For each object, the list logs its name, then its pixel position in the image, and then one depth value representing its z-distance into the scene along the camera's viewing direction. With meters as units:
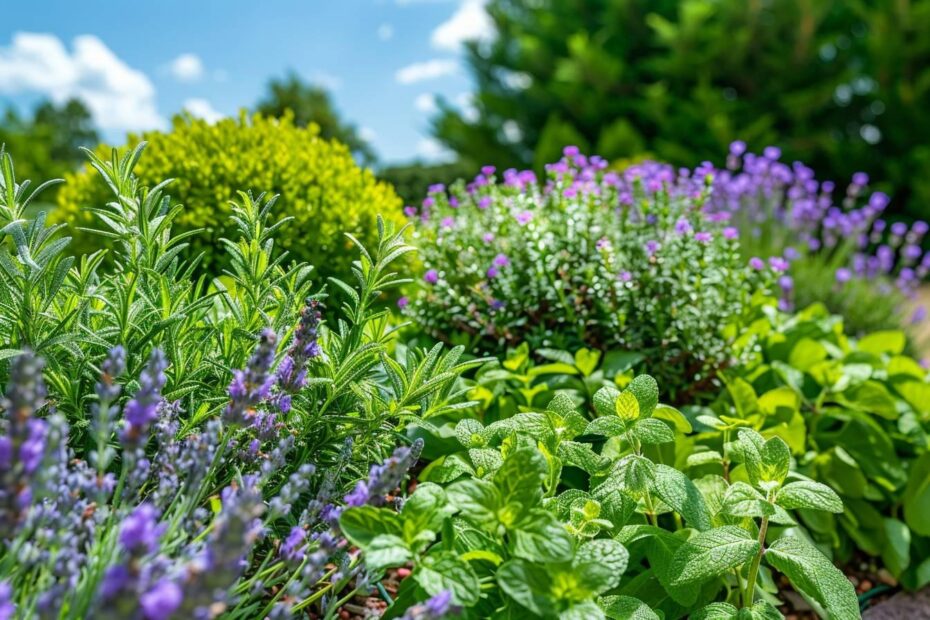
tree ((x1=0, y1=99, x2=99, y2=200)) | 15.84
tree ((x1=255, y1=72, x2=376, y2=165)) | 15.61
